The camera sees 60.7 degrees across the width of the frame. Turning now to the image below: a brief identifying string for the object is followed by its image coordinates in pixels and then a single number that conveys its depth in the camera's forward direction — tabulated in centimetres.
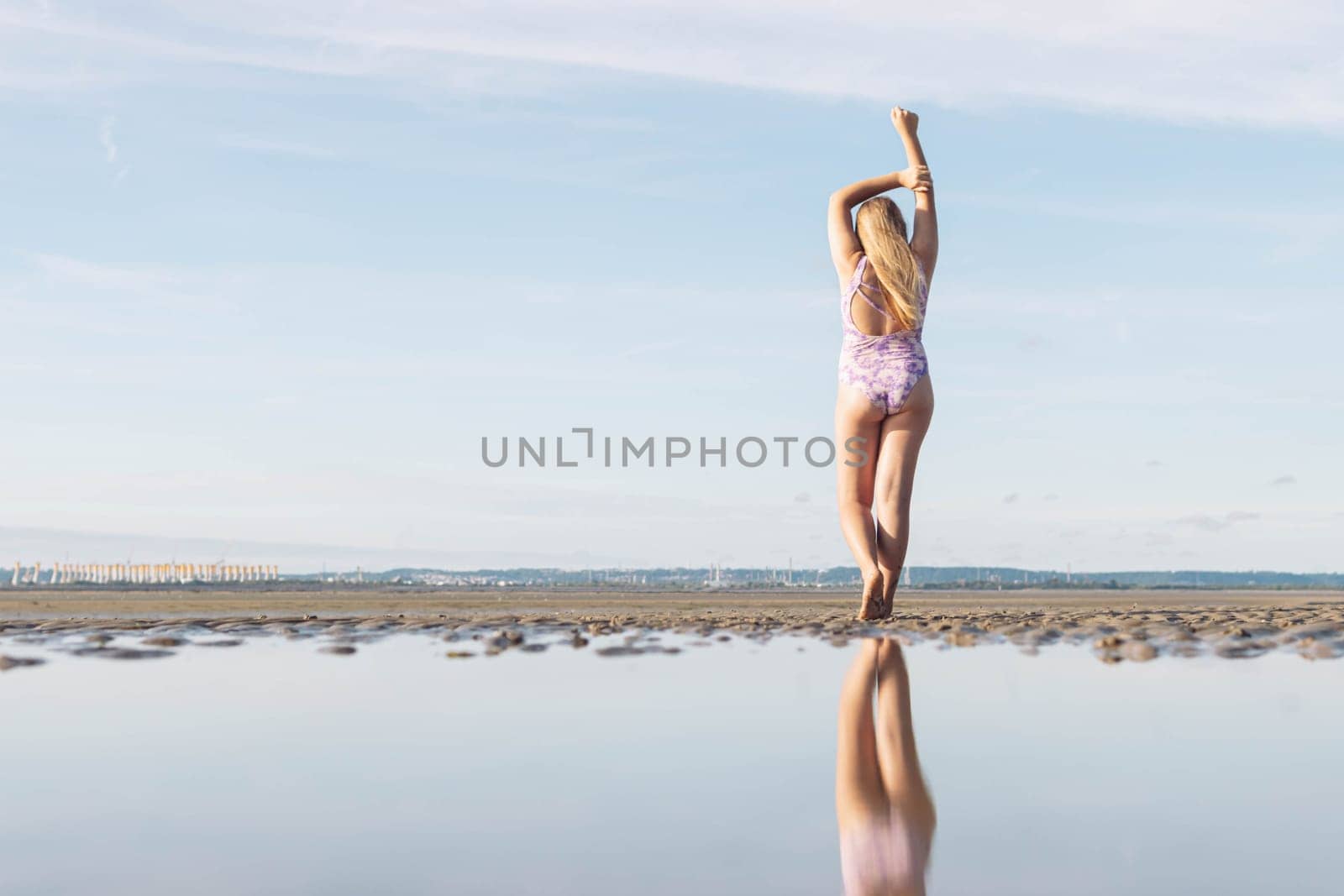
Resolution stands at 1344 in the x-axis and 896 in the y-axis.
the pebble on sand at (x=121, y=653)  815
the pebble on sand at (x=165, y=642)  917
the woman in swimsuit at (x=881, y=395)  1086
